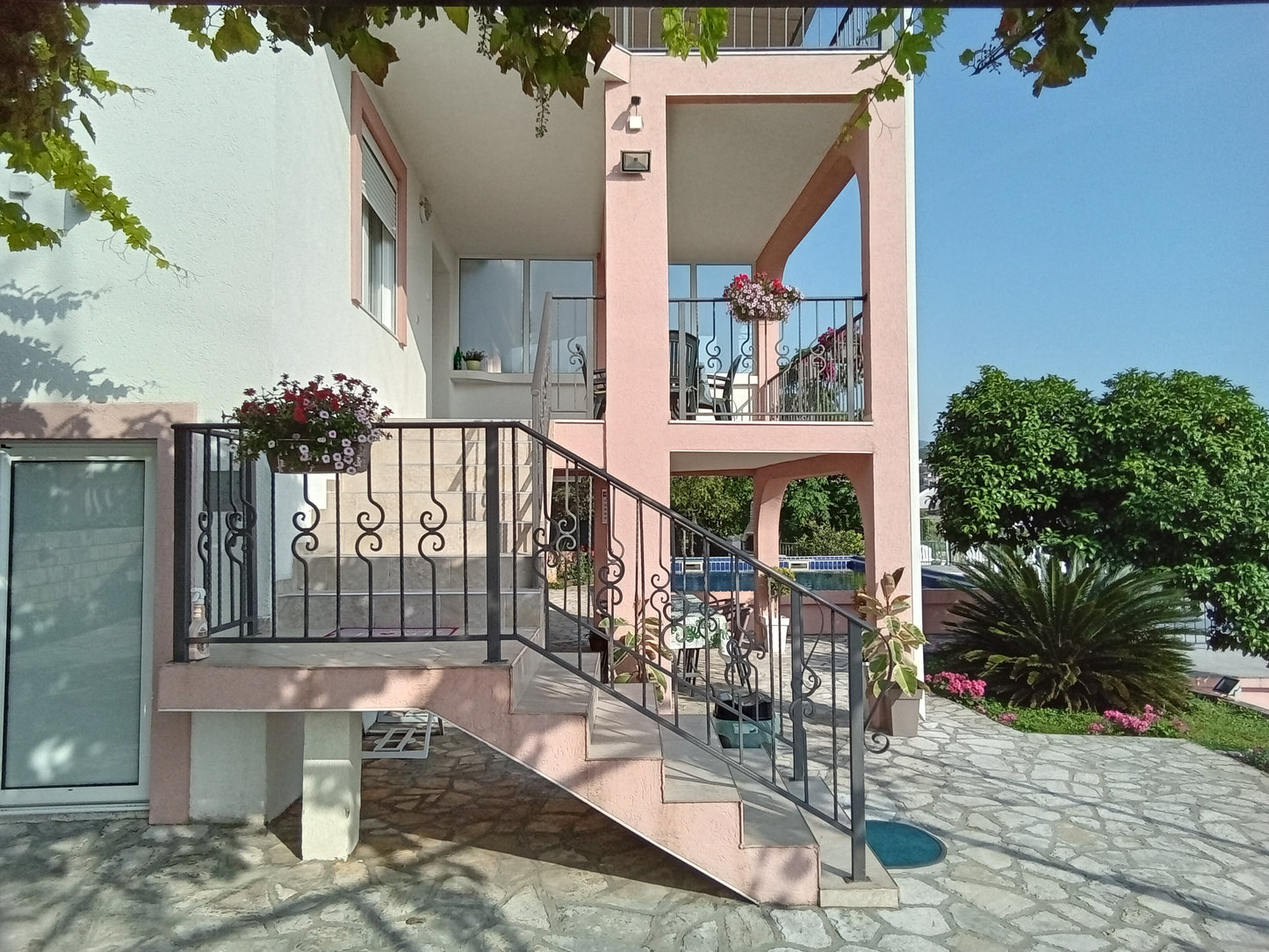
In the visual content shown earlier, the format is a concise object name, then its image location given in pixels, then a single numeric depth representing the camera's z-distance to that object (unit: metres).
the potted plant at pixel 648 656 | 5.43
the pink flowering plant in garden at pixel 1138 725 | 6.57
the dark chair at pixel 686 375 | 6.81
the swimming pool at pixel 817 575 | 12.26
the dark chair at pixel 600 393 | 7.49
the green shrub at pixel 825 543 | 16.00
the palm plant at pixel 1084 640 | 7.11
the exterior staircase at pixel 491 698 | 3.45
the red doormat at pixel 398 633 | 3.73
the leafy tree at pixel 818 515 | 16.31
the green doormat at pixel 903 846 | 3.96
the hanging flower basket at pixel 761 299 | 6.82
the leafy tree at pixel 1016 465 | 9.22
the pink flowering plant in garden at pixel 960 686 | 7.36
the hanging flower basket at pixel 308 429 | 3.65
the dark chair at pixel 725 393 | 7.73
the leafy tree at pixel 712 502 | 16.44
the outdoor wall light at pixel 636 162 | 6.20
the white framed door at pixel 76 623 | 4.48
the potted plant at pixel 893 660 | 6.09
